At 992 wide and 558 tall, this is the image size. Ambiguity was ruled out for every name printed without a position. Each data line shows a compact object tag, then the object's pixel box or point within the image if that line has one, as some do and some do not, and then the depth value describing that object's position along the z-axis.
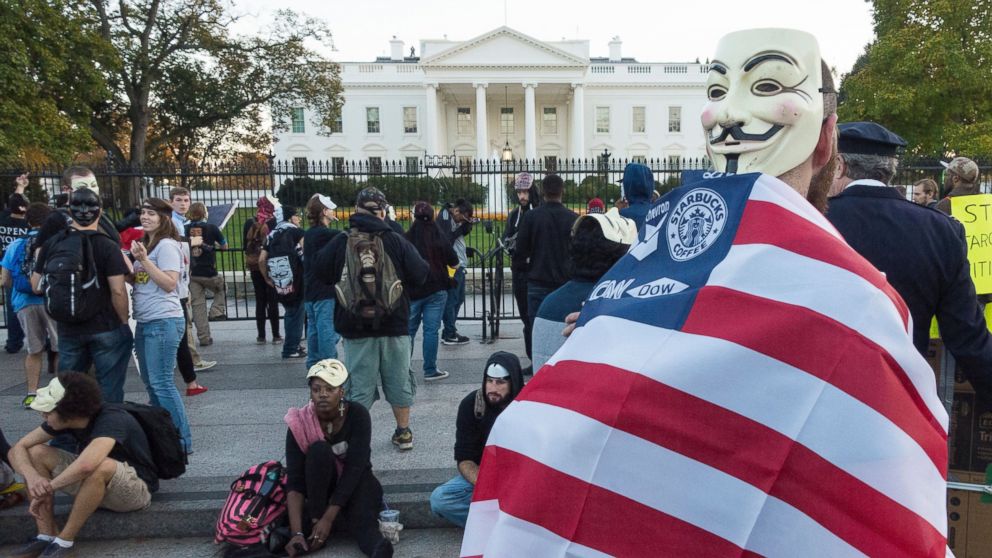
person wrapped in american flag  1.08
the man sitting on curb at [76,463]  4.28
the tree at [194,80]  28.27
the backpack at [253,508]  4.21
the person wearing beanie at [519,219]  7.67
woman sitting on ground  4.30
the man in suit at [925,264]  2.22
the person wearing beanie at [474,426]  4.32
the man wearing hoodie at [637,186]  4.29
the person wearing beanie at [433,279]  7.24
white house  59.75
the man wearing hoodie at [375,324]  5.18
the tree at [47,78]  19.81
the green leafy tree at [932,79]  24.61
